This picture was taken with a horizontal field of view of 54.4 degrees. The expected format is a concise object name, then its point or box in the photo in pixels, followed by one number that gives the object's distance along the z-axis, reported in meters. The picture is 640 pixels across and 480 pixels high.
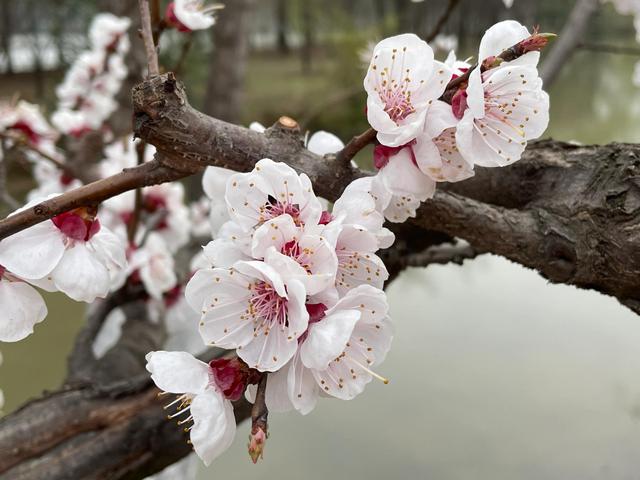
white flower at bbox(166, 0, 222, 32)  0.51
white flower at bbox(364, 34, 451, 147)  0.27
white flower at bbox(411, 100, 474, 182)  0.26
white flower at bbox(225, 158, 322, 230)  0.26
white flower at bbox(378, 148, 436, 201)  0.27
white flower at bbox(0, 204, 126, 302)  0.29
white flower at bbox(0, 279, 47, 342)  0.29
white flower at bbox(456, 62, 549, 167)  0.26
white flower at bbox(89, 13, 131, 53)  0.90
